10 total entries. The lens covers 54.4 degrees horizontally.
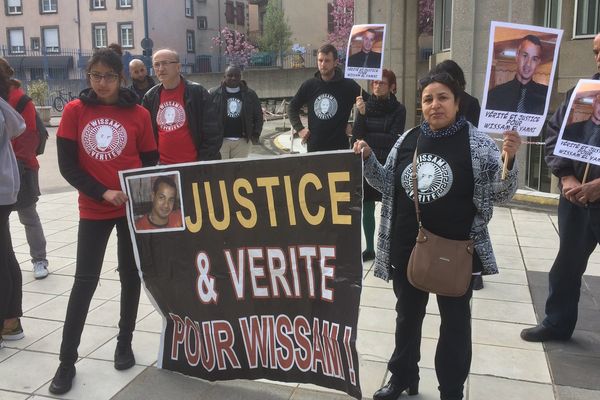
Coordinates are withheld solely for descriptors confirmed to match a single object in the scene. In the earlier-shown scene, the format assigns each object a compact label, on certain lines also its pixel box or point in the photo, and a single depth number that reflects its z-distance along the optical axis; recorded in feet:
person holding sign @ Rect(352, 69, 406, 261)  17.87
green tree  154.81
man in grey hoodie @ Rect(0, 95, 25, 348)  12.50
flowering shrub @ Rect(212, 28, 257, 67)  156.66
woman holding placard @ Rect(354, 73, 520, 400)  9.37
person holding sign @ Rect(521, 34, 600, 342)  11.86
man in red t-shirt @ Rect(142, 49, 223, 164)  16.06
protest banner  9.93
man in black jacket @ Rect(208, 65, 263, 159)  23.31
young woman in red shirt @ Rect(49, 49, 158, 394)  11.37
